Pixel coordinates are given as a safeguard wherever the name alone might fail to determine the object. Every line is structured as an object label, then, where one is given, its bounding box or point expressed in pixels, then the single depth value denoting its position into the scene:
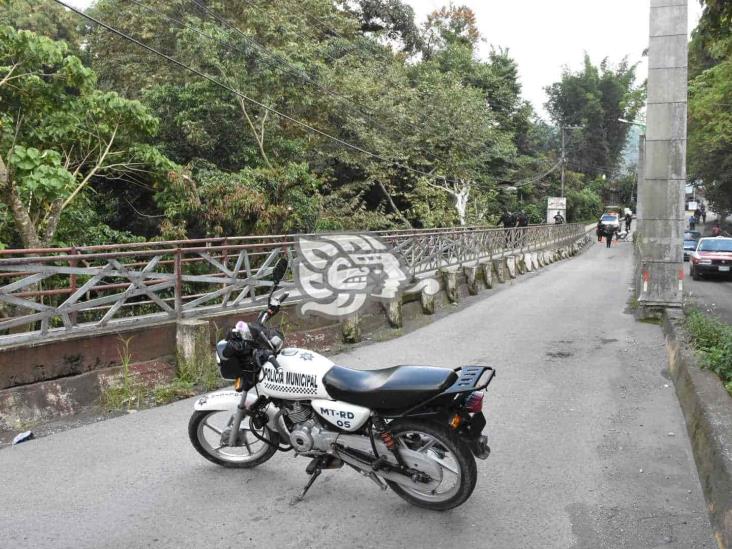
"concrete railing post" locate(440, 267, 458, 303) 14.13
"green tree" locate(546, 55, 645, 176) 68.00
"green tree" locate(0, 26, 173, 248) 9.77
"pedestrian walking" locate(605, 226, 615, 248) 39.59
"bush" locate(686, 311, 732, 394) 5.86
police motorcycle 3.73
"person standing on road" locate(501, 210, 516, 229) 25.45
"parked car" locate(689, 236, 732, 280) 20.55
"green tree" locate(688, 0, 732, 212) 9.19
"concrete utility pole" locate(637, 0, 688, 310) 10.85
